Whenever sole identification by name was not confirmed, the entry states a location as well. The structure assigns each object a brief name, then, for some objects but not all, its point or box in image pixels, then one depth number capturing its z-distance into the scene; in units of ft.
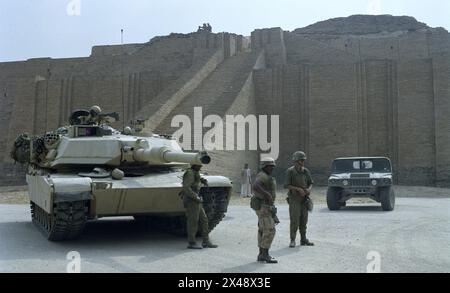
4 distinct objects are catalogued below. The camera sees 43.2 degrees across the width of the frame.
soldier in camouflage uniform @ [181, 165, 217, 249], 25.75
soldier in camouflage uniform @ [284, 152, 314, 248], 26.48
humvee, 45.96
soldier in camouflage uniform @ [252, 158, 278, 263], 21.75
